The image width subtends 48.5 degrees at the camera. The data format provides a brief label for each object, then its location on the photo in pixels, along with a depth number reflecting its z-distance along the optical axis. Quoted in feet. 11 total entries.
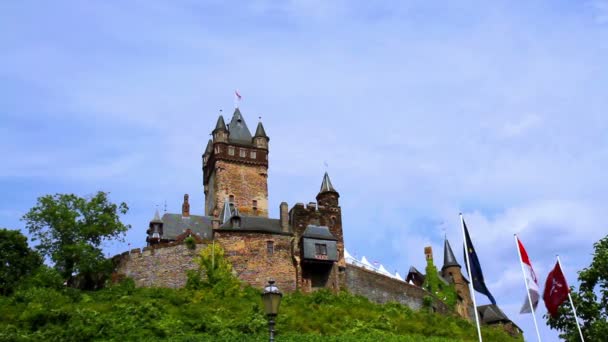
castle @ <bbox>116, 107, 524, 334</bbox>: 157.89
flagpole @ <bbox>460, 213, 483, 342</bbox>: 85.98
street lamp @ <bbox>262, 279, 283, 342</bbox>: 56.54
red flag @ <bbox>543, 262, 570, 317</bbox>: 95.14
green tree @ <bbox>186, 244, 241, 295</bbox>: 150.30
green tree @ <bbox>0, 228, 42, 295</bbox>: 147.74
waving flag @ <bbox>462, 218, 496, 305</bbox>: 85.61
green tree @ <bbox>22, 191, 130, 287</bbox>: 150.71
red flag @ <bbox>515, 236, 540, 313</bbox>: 88.84
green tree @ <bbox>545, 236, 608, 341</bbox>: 112.06
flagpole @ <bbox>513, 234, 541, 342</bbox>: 88.07
